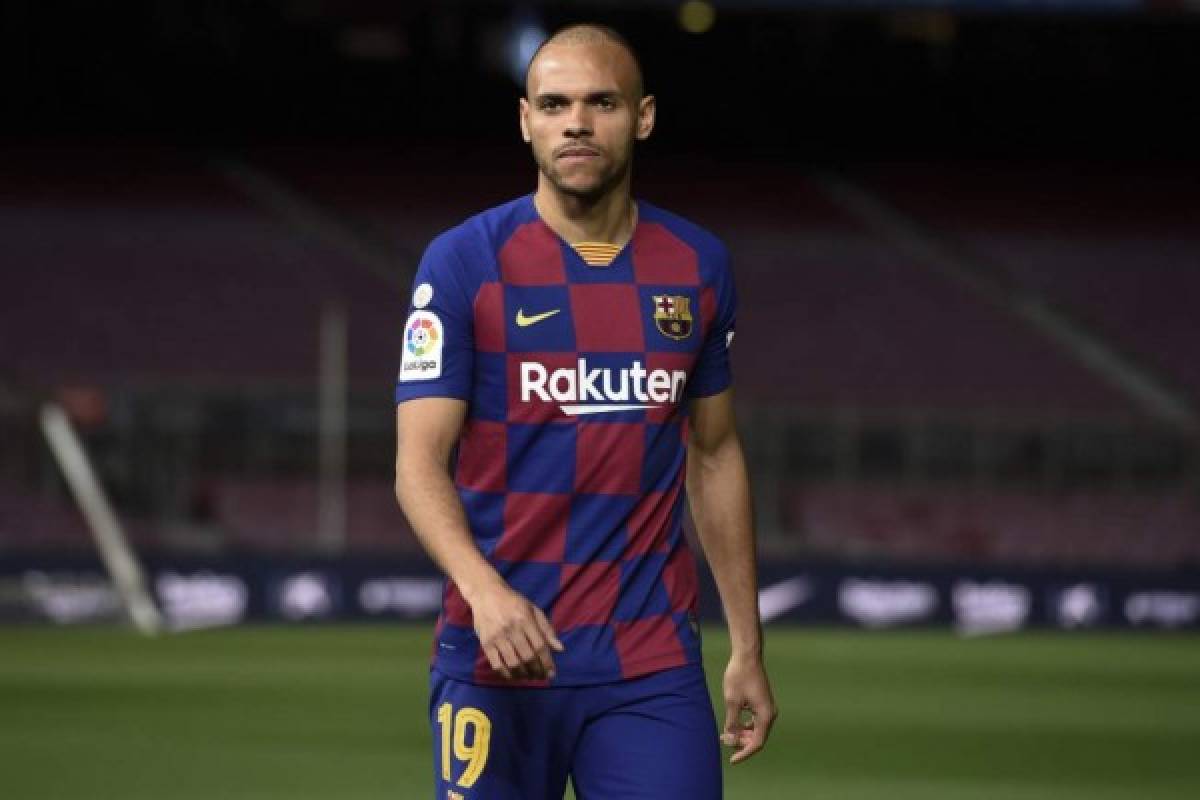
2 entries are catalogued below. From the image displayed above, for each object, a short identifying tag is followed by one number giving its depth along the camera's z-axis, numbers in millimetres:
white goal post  50125
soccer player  9094
